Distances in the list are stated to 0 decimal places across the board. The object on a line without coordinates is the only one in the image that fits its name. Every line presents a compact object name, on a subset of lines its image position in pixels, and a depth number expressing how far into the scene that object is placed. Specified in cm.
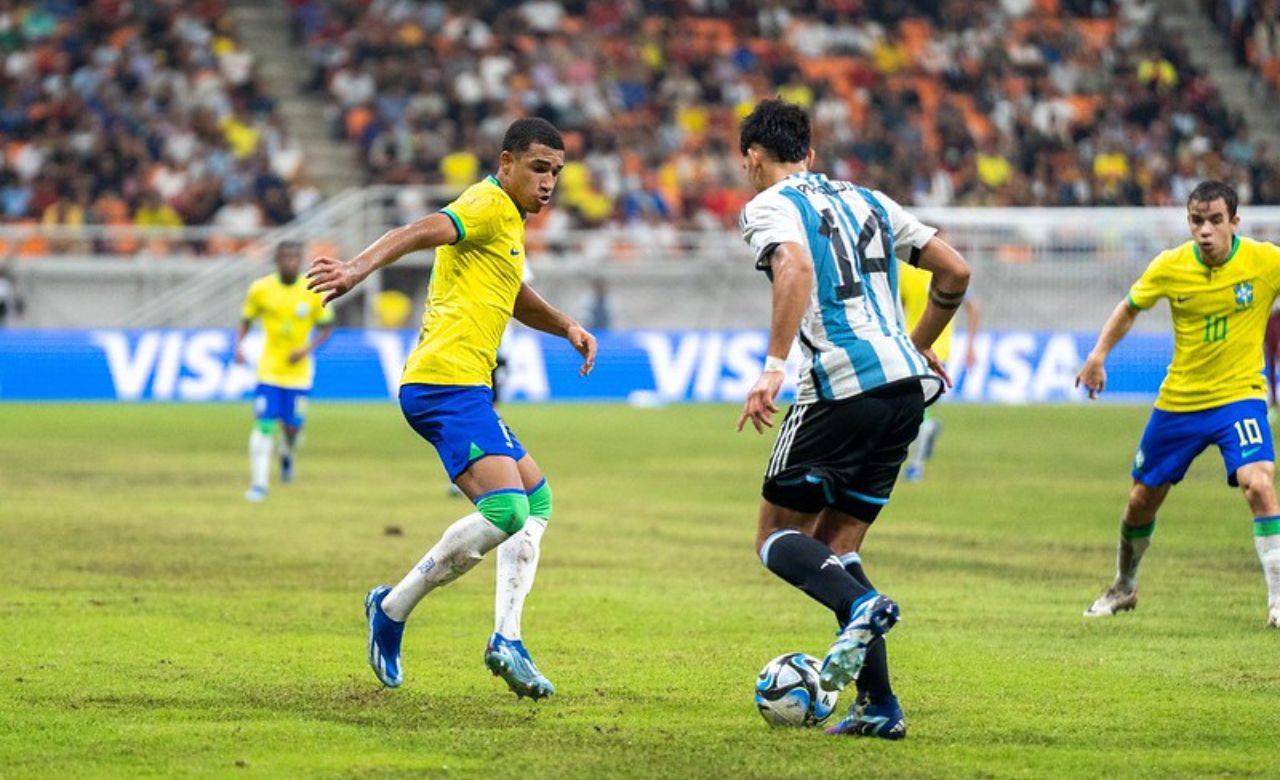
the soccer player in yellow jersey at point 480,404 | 1720
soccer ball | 1569
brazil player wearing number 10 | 2197
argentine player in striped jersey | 1515
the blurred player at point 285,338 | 3953
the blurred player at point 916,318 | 4137
